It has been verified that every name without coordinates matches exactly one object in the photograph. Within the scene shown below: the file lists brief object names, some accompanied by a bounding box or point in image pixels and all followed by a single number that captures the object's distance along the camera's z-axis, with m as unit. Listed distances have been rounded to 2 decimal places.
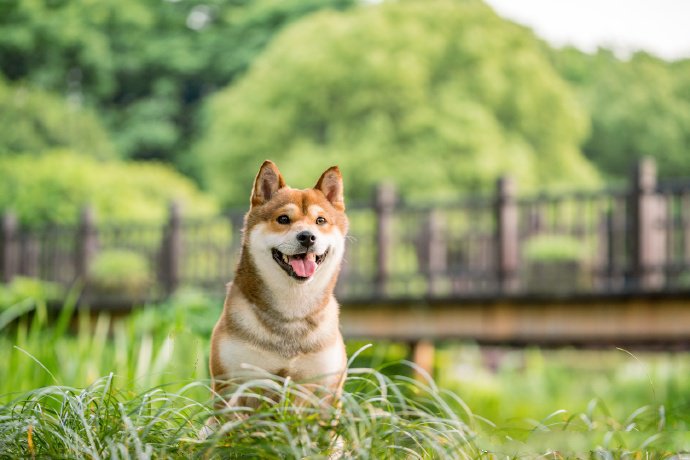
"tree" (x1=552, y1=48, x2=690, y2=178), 30.95
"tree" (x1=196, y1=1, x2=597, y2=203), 25.52
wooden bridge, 10.28
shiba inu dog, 2.90
